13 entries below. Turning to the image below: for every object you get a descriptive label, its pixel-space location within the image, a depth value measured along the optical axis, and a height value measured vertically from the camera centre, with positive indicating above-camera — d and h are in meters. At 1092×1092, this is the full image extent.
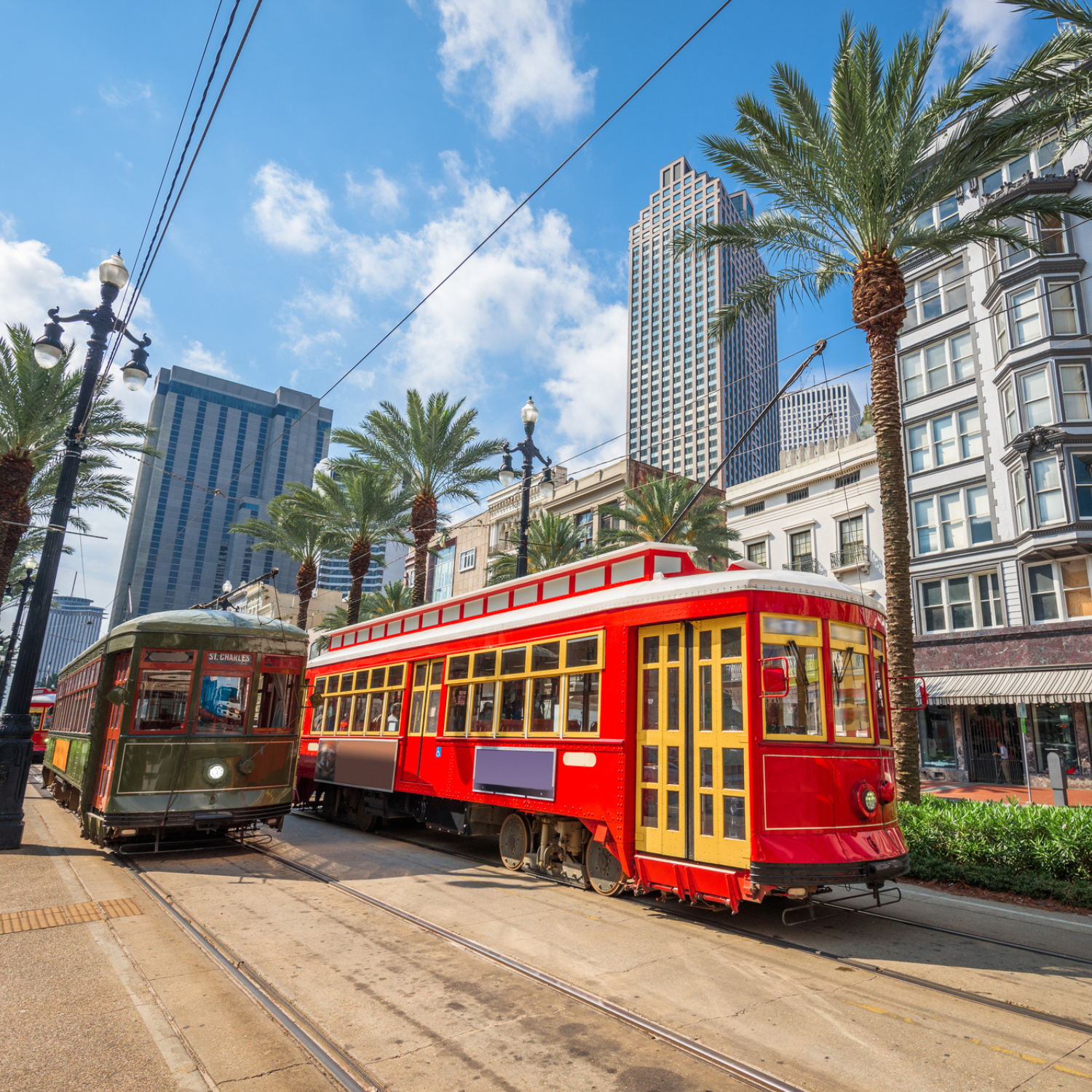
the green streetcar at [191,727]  10.21 -0.10
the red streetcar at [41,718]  29.64 -0.15
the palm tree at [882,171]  12.84 +10.34
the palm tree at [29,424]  19.83 +7.89
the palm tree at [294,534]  31.48 +8.29
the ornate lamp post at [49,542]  10.66 +2.64
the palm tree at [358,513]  28.69 +8.33
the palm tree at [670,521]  29.47 +8.75
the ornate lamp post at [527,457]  16.33 +6.08
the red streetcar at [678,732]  6.70 +0.10
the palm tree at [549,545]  33.69 +8.67
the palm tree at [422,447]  26.00 +9.81
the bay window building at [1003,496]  23.67 +8.92
